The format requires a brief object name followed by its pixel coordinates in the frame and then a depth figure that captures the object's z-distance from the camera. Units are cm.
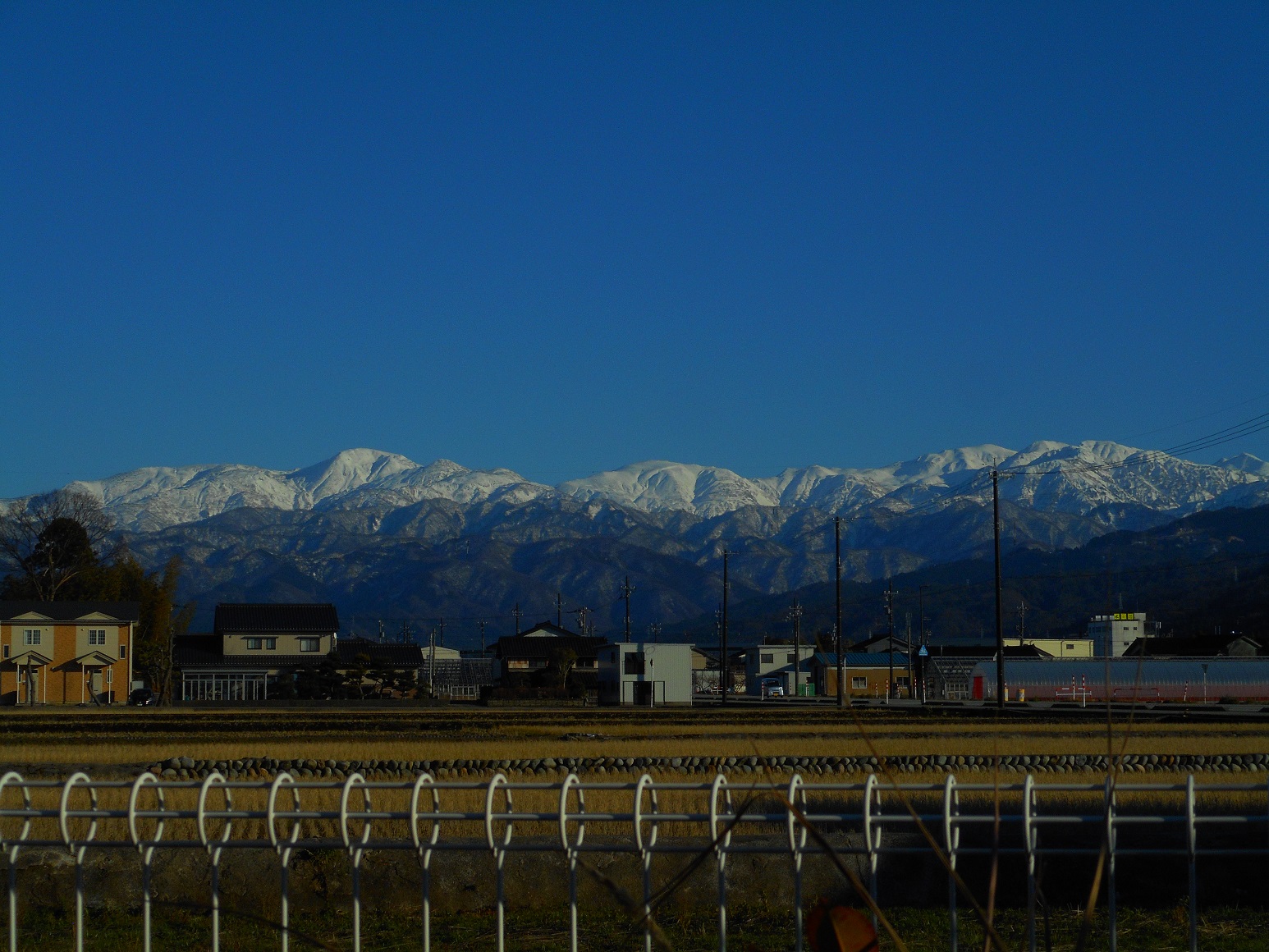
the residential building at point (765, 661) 13825
